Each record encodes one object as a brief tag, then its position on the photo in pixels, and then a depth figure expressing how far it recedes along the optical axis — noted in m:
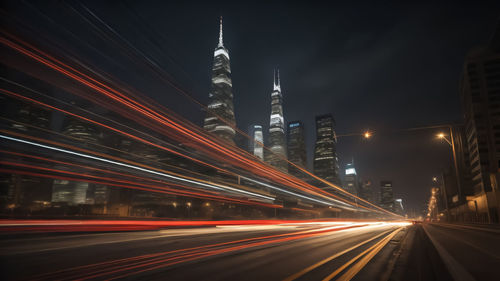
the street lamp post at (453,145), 20.70
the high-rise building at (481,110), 99.50
